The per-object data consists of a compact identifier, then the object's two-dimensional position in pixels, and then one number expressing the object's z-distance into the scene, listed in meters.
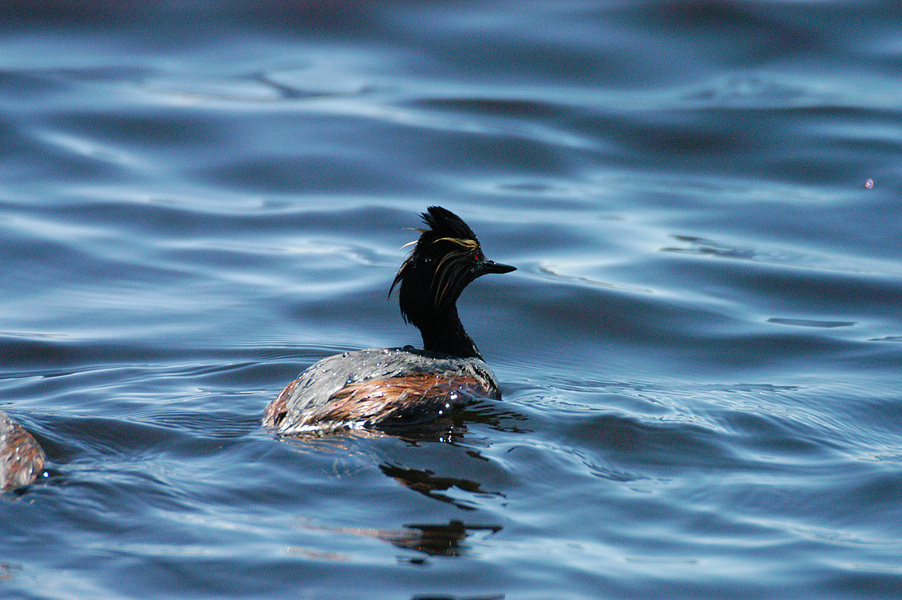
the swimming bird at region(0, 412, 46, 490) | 11.38
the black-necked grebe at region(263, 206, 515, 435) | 13.80
